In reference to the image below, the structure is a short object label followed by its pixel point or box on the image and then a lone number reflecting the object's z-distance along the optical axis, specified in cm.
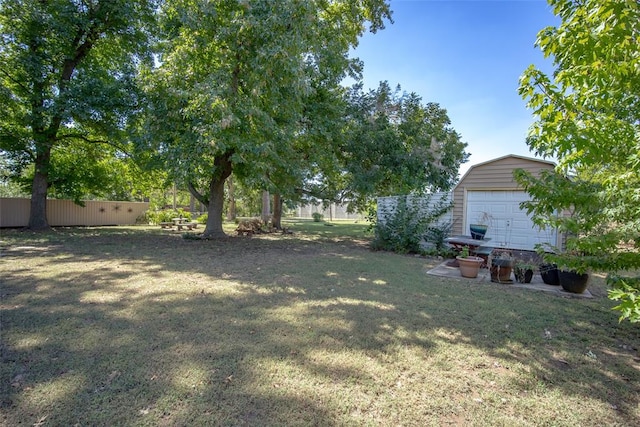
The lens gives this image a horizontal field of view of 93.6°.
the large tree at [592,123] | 203
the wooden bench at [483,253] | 713
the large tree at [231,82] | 809
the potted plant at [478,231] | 797
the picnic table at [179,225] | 1470
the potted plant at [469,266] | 601
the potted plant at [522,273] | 577
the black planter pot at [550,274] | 558
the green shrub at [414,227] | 905
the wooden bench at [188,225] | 1459
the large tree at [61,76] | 995
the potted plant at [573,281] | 500
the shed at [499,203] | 841
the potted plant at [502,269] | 569
